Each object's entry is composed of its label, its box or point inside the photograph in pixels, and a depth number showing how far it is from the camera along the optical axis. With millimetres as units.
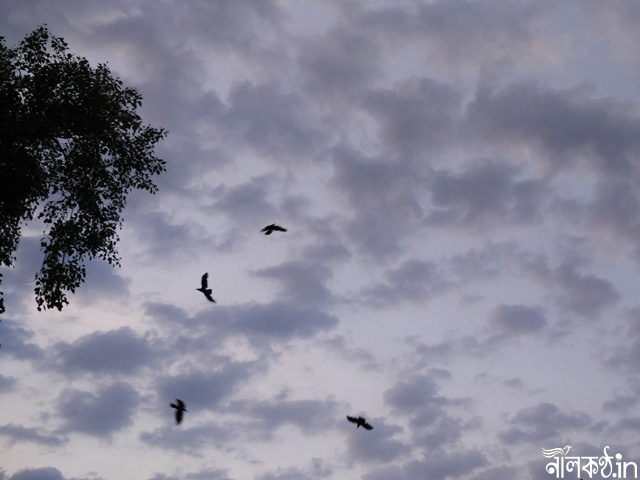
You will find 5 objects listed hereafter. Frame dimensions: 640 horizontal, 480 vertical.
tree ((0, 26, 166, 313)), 26922
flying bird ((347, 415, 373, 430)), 24517
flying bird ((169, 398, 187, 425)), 23797
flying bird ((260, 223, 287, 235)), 24328
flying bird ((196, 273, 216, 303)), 23328
